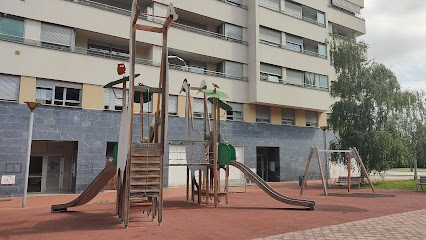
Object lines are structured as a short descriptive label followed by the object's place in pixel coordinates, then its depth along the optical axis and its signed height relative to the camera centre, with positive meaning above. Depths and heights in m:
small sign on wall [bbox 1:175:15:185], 14.37 -0.94
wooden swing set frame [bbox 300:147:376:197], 15.66 +0.24
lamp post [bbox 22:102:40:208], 11.48 +0.82
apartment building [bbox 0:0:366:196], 15.62 +5.18
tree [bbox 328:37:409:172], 18.50 +3.22
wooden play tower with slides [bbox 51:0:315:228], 7.30 -0.05
